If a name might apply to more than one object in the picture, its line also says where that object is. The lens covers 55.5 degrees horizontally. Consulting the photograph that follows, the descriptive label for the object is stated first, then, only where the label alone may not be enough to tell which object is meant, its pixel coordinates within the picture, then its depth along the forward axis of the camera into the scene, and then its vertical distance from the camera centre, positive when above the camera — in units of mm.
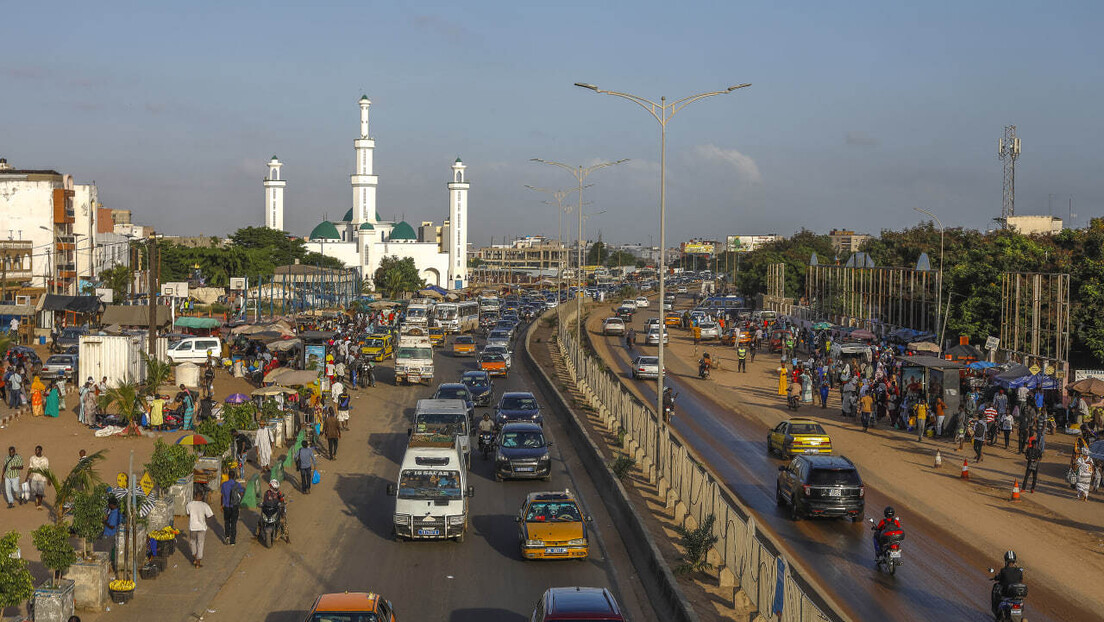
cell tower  104938 +14444
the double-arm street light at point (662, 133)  26875 +4001
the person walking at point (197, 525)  18344 -4293
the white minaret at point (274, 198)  161625 +12812
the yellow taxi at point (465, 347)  61294 -3670
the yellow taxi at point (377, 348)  55562 -3499
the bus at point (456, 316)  74644 -2360
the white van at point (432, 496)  20031 -4138
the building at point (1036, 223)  142250 +9700
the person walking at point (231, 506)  20125 -4342
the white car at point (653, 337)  68125 -3287
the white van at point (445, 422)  27866 -3717
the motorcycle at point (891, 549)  18078 -4470
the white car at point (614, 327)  78188 -3026
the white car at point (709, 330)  73438 -2955
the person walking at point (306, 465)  25141 -4440
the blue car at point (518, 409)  32812 -3969
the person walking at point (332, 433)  29922 -4313
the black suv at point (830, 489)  21609 -4119
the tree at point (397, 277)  132100 +744
